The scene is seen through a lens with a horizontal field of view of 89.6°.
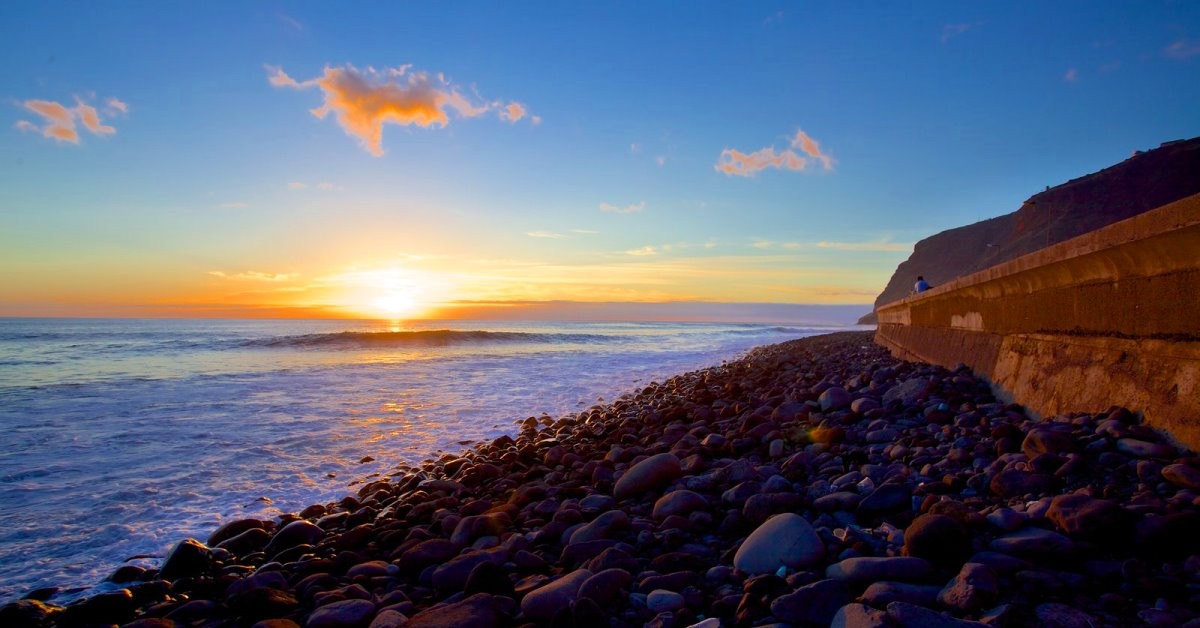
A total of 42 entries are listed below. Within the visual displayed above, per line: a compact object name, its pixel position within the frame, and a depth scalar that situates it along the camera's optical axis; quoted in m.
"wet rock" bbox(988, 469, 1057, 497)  2.25
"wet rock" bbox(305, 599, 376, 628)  2.30
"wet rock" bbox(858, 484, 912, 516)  2.44
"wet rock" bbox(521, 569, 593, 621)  2.11
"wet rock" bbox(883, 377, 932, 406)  4.34
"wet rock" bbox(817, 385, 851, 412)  4.72
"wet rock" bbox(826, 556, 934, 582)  1.84
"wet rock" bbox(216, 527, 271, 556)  3.51
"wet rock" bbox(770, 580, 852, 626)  1.73
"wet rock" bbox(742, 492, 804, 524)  2.65
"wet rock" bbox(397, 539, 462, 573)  2.84
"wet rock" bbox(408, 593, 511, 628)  2.08
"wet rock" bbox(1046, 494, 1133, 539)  1.78
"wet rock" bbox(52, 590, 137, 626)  2.67
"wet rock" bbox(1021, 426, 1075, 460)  2.49
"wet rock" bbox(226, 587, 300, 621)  2.57
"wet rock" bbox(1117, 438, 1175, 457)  2.23
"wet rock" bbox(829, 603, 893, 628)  1.53
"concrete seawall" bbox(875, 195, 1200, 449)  2.29
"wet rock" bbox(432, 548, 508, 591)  2.57
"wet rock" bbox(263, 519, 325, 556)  3.47
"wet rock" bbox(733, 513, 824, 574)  2.11
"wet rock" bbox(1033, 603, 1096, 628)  1.46
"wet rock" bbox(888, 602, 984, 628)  1.50
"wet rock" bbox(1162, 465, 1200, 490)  1.96
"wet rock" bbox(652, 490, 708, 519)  2.90
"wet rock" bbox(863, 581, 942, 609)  1.69
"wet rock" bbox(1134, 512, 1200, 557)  1.68
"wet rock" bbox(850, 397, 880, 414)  4.37
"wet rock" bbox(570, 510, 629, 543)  2.78
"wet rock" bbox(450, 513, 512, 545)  3.15
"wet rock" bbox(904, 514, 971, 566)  1.88
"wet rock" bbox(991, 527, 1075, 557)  1.78
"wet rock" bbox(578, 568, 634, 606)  2.12
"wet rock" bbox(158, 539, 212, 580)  3.14
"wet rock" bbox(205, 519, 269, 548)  3.71
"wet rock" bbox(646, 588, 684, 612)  2.01
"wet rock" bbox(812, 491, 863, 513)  2.56
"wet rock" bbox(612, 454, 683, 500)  3.47
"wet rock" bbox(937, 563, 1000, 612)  1.61
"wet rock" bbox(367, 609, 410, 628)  2.17
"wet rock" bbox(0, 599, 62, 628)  2.67
